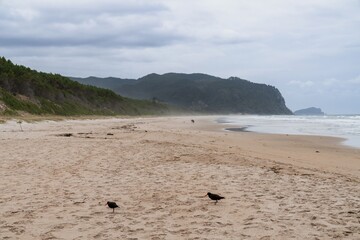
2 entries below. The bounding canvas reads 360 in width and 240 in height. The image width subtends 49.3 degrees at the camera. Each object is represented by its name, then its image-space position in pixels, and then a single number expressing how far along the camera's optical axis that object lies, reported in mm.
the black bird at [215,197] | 7691
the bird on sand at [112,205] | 7133
